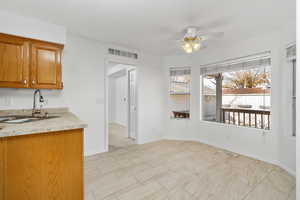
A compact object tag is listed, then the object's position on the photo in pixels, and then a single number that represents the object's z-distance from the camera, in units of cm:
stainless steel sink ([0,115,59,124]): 164
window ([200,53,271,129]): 301
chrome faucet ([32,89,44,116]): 240
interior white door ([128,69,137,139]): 438
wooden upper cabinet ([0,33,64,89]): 208
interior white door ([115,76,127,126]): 659
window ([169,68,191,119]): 438
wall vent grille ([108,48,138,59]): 352
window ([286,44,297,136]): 247
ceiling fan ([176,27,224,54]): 245
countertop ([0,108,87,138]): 125
